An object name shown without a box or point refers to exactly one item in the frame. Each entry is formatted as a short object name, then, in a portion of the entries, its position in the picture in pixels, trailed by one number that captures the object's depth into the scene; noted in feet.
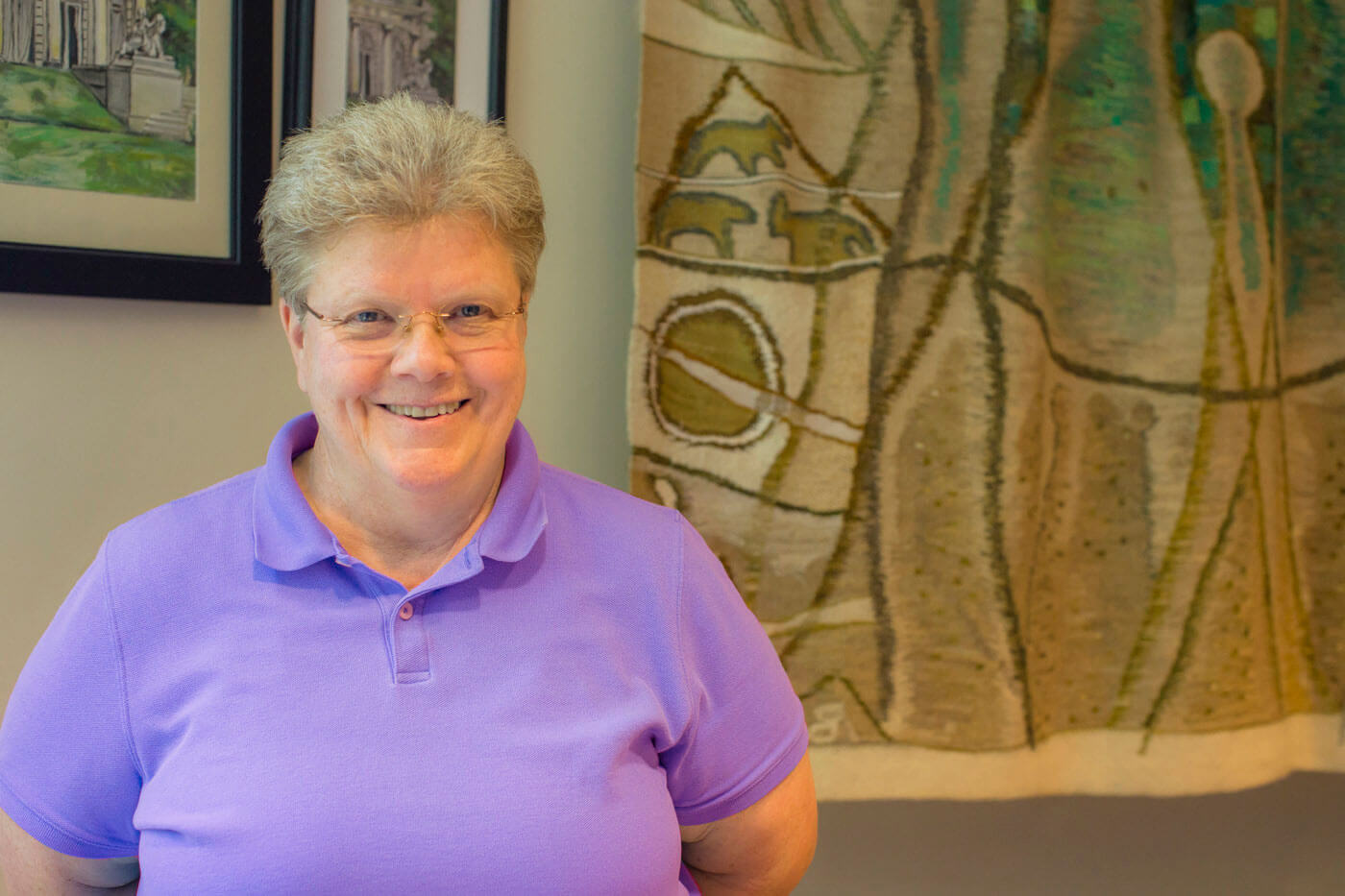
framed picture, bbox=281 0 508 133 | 4.44
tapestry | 4.75
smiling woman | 3.04
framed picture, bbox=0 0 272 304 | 3.92
